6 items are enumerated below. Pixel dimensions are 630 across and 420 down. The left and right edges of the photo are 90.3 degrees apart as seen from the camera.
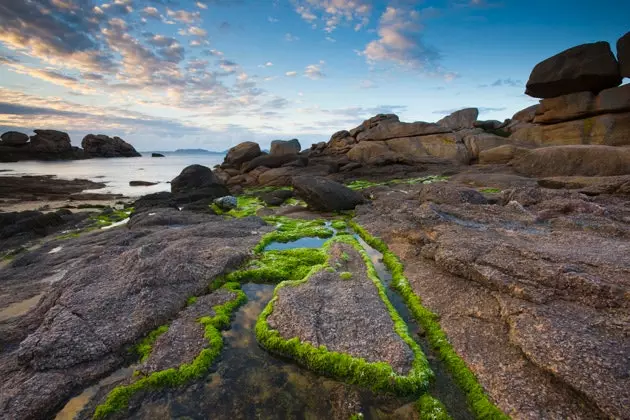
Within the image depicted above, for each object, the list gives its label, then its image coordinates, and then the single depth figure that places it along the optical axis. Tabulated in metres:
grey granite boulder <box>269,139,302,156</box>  59.12
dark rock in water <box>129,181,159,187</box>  64.59
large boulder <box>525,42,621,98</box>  36.41
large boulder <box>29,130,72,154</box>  138.50
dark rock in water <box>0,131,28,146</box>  131.38
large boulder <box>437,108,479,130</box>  82.38
